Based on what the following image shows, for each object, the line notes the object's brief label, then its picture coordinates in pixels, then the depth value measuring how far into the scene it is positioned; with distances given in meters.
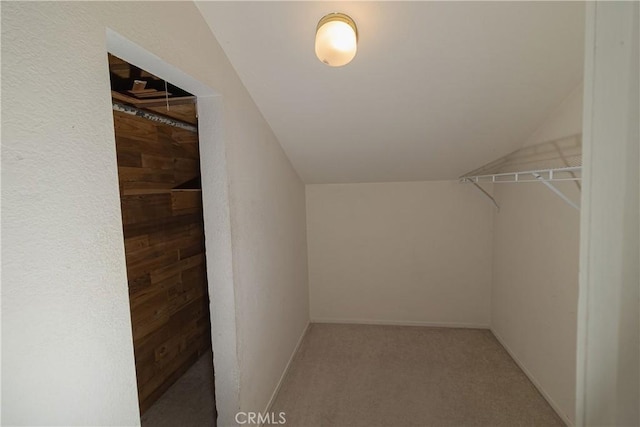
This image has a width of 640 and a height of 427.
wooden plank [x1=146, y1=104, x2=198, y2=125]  1.80
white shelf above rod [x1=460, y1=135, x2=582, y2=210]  1.83
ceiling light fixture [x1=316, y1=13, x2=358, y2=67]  1.18
